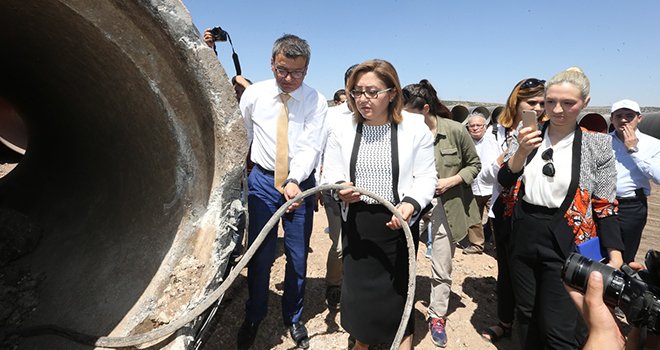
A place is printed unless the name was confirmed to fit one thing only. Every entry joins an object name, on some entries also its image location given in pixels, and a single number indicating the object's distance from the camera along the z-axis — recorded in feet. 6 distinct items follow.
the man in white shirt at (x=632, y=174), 10.14
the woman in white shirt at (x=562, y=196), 6.84
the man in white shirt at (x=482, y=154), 9.17
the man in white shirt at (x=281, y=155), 8.44
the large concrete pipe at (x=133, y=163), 5.30
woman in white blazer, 7.24
